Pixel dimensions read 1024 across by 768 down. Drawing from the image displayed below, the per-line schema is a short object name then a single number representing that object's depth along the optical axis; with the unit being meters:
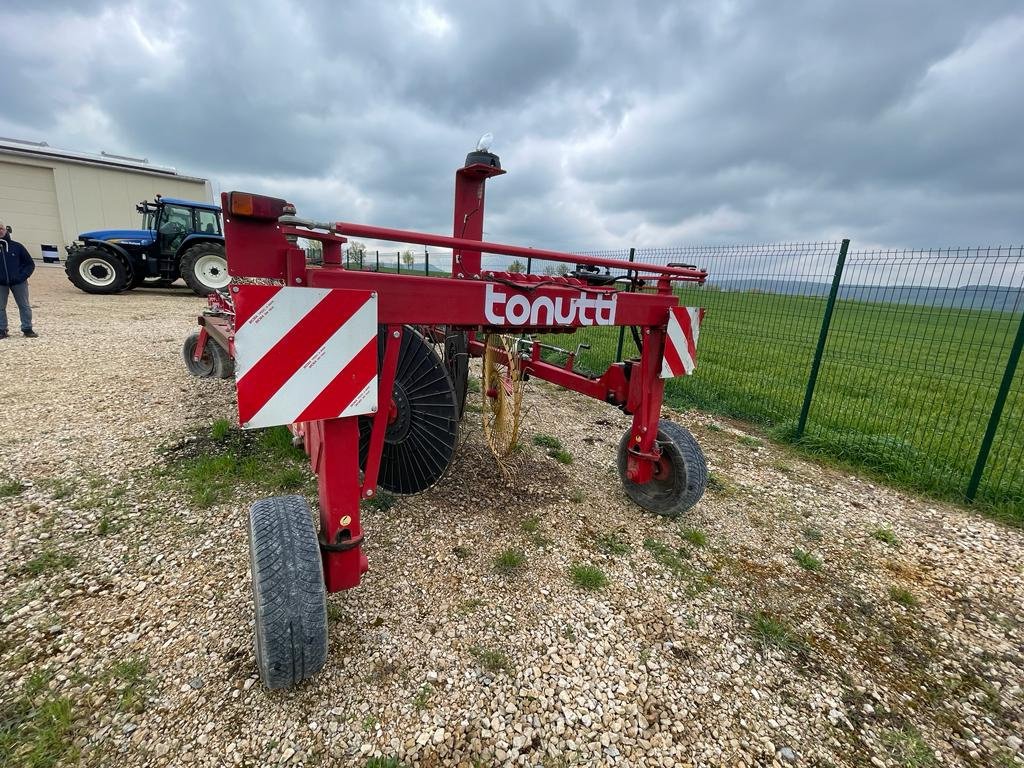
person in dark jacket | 6.88
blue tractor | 11.87
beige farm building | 23.44
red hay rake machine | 1.59
